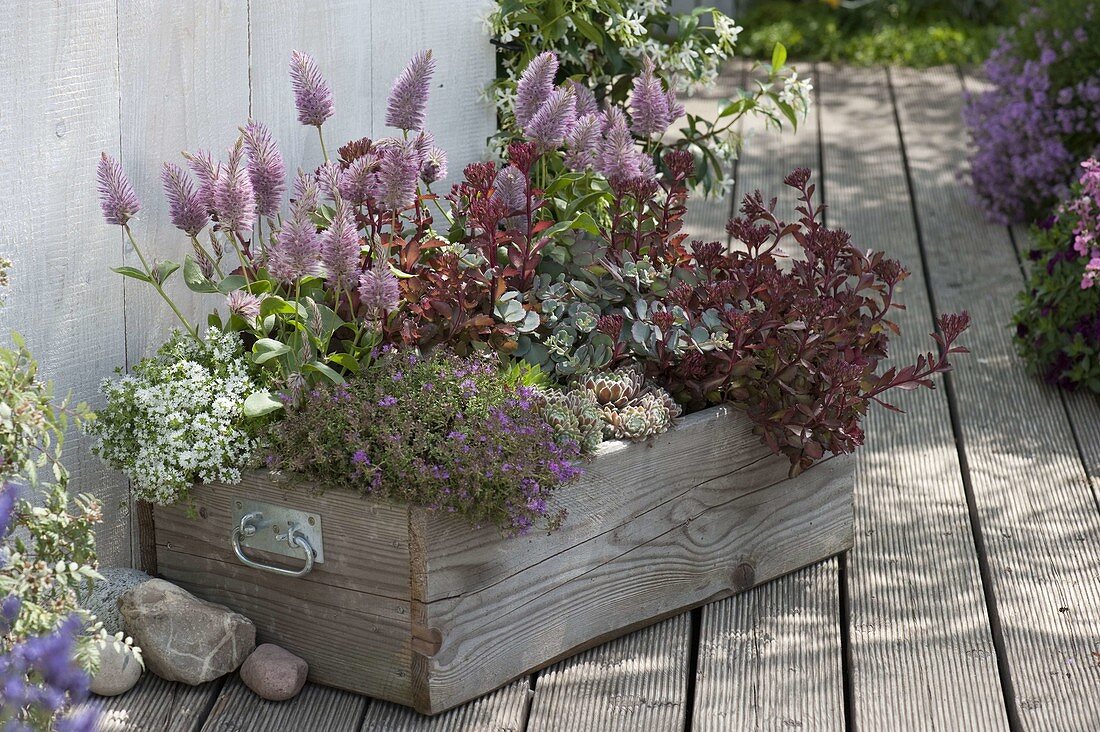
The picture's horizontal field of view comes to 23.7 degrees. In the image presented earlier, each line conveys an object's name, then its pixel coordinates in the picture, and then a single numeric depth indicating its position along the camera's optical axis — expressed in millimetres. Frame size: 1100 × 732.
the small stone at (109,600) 4607
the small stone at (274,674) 4409
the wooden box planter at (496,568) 4256
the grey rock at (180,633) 4455
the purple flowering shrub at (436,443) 4126
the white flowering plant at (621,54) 5959
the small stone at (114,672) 4413
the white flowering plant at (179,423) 4352
